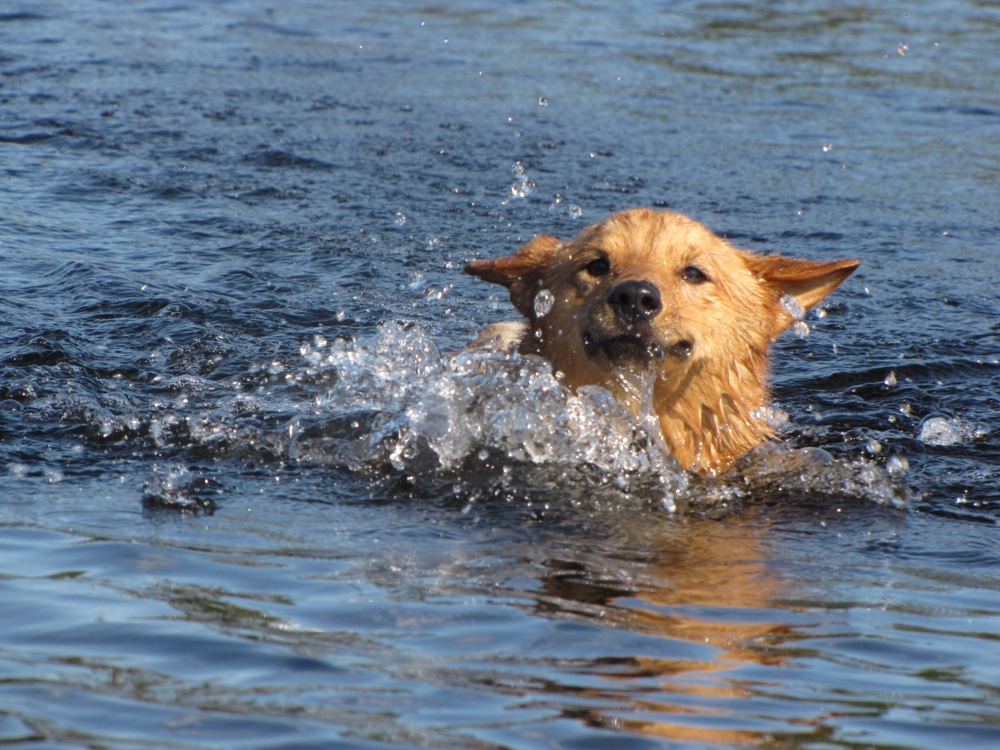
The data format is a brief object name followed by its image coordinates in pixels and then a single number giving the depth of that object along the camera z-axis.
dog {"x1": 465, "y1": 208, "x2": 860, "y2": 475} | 10.80
